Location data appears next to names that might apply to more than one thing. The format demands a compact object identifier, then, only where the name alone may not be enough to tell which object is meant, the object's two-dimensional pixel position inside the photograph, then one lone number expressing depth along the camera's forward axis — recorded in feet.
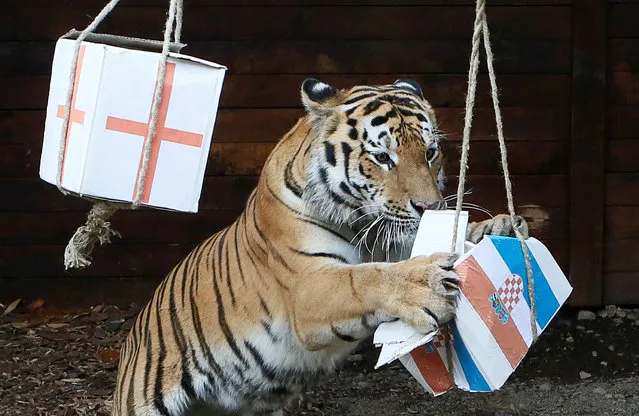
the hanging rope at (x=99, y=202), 14.75
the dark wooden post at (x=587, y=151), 31.96
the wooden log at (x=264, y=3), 31.45
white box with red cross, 14.67
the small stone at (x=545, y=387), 29.45
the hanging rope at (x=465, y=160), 13.80
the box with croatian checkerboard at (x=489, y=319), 13.32
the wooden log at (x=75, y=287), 33.42
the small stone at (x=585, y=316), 33.58
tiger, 16.53
